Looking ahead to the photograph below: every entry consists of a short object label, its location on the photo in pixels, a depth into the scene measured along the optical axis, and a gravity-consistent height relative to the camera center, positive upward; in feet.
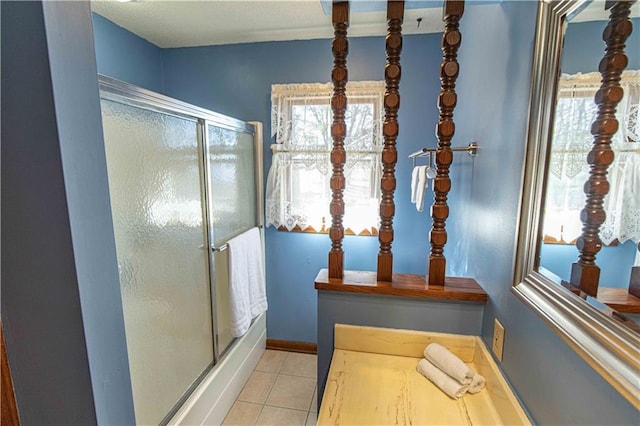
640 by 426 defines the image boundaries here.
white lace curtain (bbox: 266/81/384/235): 6.72 +0.38
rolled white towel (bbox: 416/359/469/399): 3.15 -2.28
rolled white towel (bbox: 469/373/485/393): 3.21 -2.29
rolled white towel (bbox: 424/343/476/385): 3.21 -2.13
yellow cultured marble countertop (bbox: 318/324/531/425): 2.88 -2.35
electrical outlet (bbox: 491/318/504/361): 3.09 -1.75
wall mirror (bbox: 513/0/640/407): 1.74 -0.13
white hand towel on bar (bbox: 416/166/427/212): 4.68 -0.19
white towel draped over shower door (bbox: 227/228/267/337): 5.90 -2.27
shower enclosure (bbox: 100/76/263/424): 3.64 -0.88
